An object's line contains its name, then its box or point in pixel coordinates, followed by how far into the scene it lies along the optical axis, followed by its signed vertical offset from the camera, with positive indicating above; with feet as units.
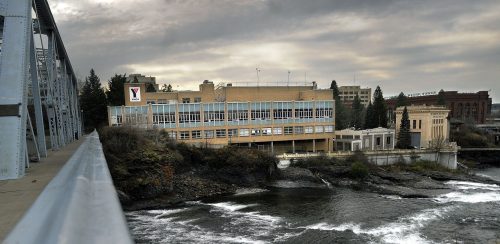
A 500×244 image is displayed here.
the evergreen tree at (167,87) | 369.91 +16.11
